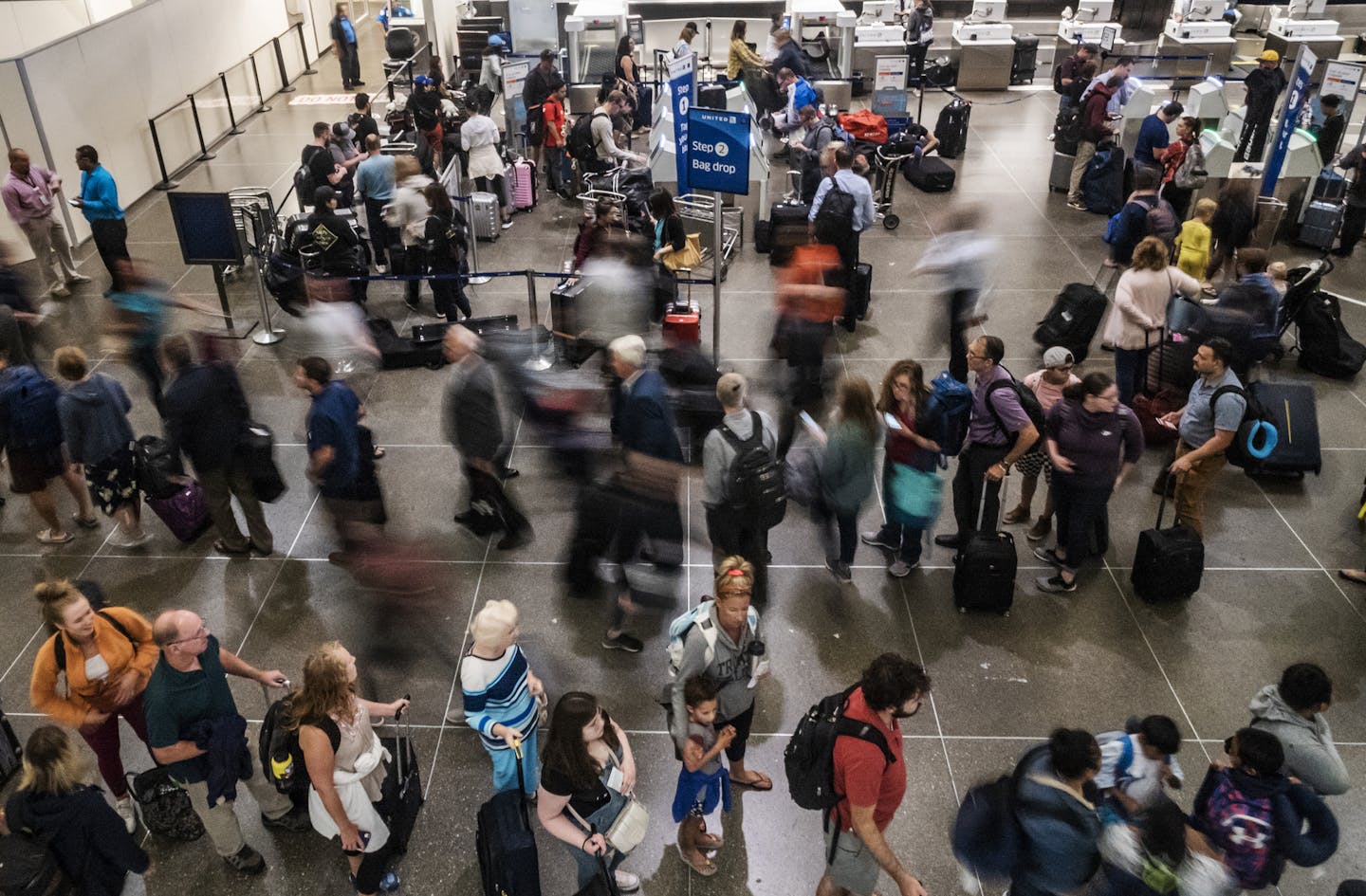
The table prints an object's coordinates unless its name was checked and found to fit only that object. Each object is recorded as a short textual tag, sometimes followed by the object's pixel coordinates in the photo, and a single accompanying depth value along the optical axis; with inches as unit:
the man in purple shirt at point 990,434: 248.4
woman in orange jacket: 176.9
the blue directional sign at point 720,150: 354.6
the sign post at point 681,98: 462.6
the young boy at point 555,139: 532.1
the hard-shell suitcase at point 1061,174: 540.4
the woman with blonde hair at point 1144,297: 303.0
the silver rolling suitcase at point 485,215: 483.8
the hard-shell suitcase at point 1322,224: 458.3
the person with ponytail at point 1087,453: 241.9
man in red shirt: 153.2
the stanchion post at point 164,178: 567.4
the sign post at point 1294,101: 454.0
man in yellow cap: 566.6
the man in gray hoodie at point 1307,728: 167.6
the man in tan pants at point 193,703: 170.2
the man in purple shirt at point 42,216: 395.9
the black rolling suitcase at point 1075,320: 370.0
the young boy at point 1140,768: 163.6
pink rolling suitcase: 523.2
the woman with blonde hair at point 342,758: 163.3
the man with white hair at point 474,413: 253.9
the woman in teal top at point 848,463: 231.6
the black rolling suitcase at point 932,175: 552.7
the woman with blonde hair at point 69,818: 156.3
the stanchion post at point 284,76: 775.1
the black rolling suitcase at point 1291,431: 307.3
